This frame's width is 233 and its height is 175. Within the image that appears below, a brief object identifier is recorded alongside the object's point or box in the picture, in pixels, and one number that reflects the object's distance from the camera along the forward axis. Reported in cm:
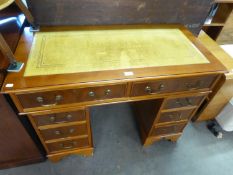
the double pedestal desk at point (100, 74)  76
